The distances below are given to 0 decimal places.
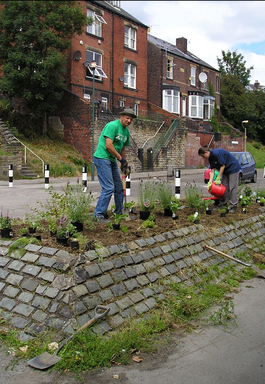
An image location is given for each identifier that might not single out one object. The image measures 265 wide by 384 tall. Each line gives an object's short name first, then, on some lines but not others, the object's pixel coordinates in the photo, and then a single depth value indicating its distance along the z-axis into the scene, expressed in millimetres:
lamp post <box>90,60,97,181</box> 20938
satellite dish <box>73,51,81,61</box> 29406
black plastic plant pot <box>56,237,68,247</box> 4941
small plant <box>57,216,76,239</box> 4965
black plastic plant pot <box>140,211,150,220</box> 6812
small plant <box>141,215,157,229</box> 6148
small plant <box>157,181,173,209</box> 7293
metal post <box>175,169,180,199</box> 11000
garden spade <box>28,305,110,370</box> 3371
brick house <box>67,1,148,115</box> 30328
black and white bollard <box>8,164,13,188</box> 16205
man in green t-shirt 6535
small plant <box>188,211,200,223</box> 7063
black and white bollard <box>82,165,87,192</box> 14350
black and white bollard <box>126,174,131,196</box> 12953
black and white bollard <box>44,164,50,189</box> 14959
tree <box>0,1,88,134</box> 23891
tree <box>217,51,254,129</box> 55875
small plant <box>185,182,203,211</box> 8219
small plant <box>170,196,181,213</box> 7203
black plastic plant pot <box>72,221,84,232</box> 5509
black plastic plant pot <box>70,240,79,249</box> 4758
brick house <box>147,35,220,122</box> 40969
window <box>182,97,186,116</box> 44062
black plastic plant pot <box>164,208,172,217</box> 7375
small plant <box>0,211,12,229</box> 5316
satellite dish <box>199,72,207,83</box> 45594
